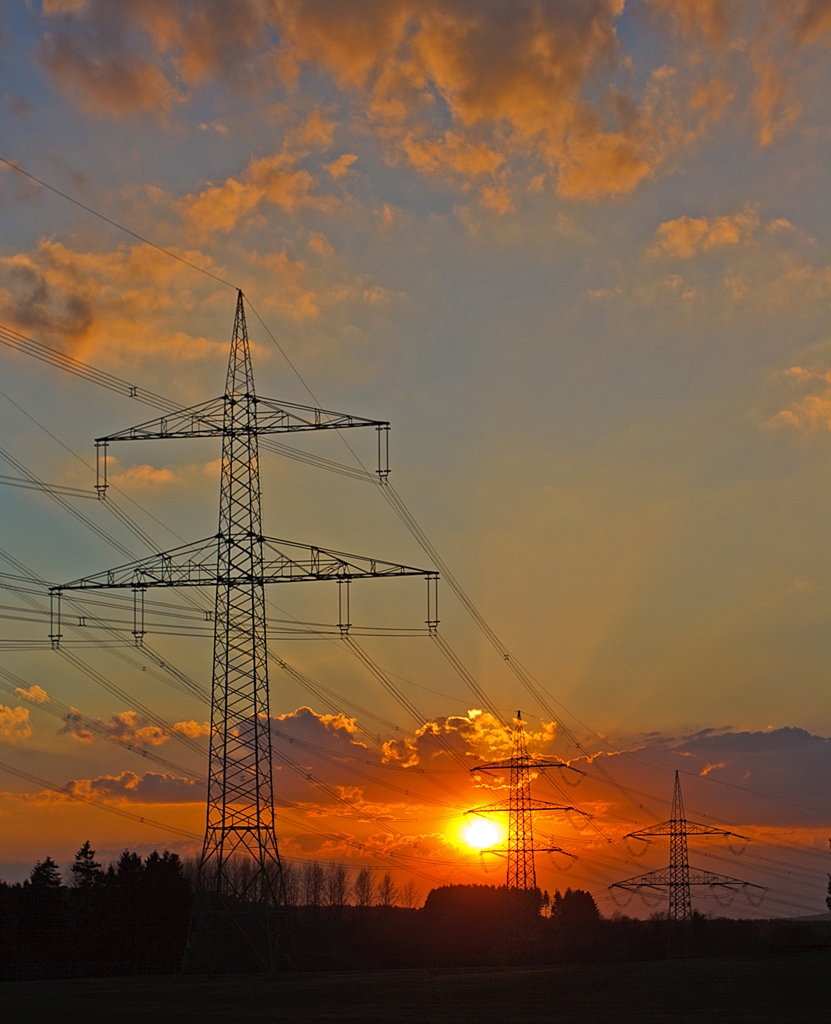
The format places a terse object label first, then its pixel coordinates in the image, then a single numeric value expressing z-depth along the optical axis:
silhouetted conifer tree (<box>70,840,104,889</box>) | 128.62
